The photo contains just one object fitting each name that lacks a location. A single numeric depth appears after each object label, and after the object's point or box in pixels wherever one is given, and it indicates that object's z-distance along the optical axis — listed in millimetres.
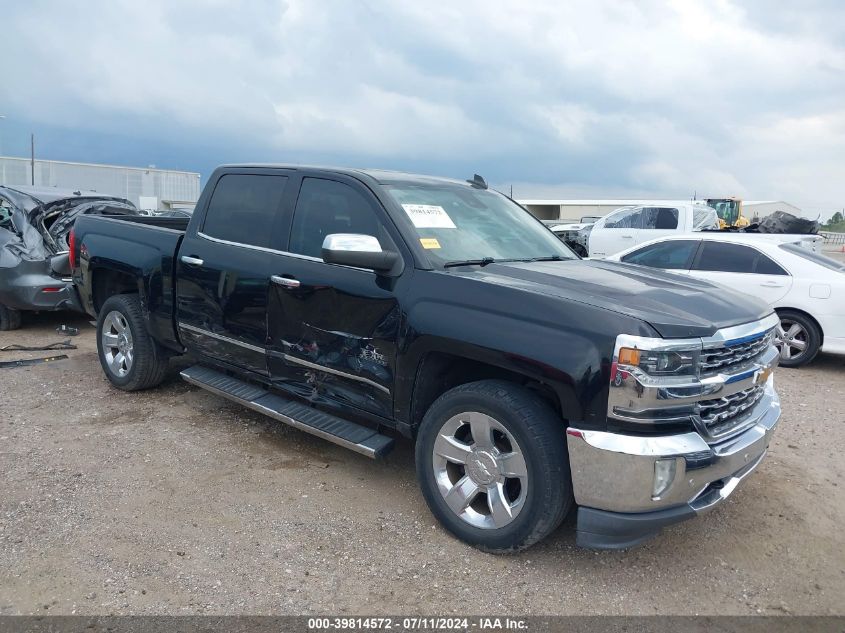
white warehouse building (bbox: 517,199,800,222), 45862
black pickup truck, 2826
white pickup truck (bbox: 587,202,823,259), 14102
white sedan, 7270
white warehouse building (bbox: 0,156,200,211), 51250
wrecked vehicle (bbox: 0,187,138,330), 7422
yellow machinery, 25281
